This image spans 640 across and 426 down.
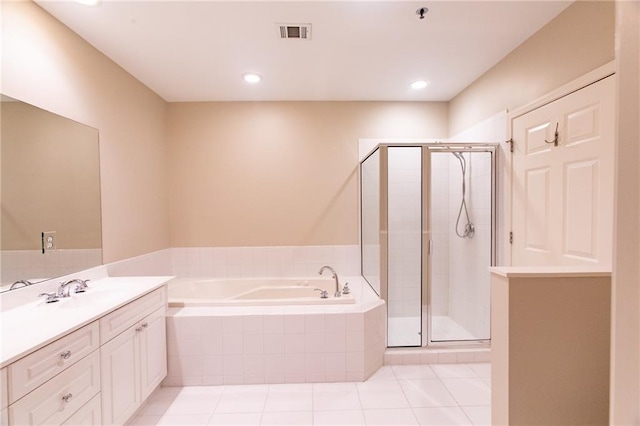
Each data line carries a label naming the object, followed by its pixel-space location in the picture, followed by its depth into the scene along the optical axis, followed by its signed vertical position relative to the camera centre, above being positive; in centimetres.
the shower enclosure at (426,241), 261 -33
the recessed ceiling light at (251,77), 266 +121
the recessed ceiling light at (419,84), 288 +122
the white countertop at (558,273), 135 -31
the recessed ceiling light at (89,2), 168 +120
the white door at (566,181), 158 +15
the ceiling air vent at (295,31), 197 +121
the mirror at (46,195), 157 +8
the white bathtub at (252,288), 314 -89
